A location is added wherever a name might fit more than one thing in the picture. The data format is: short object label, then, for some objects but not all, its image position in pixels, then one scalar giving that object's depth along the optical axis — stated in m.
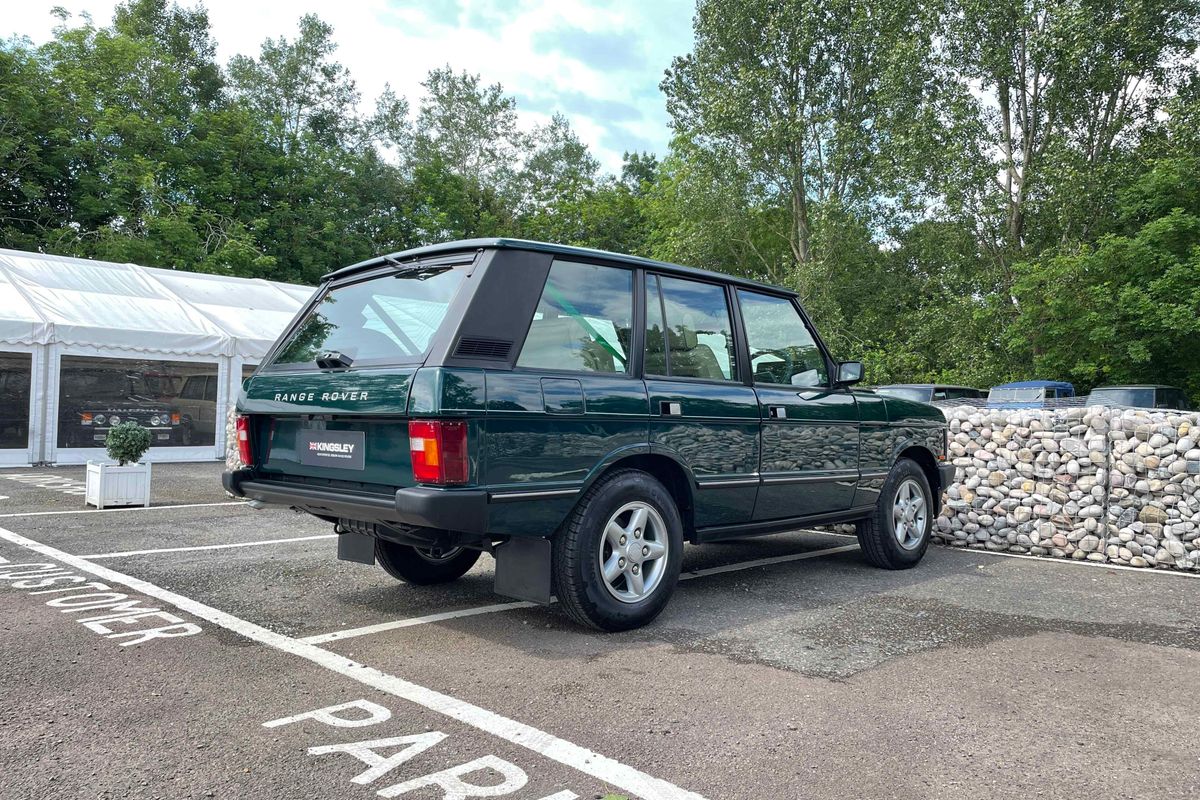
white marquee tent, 13.70
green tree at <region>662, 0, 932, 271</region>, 27.11
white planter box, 9.22
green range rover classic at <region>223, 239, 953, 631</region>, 3.72
